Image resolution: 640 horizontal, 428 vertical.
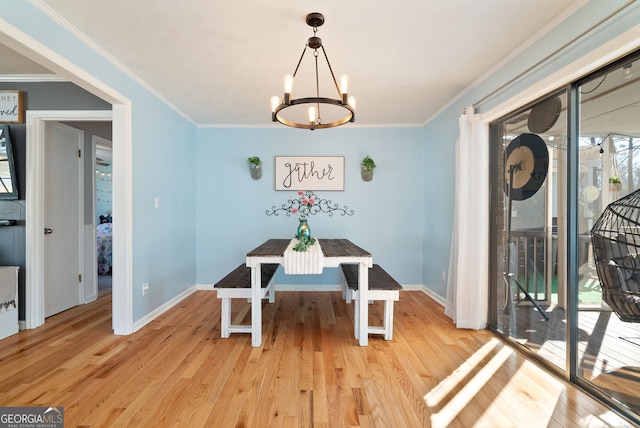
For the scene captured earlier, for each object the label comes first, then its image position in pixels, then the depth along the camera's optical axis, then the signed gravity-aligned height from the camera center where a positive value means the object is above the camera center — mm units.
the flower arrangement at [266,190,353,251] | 4352 +34
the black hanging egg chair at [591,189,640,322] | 1625 -238
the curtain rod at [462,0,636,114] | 1618 +1004
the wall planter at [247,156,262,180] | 4215 +572
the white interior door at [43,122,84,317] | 3270 -97
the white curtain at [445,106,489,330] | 2859 -119
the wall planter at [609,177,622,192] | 1700 +143
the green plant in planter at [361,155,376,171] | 4195 +608
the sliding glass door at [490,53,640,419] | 1669 -133
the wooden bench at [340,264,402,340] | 2666 -734
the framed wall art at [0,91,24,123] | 2953 +939
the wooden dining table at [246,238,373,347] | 2518 -510
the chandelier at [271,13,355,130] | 1973 +777
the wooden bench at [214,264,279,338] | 2668 -711
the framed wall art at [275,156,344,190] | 4348 +516
